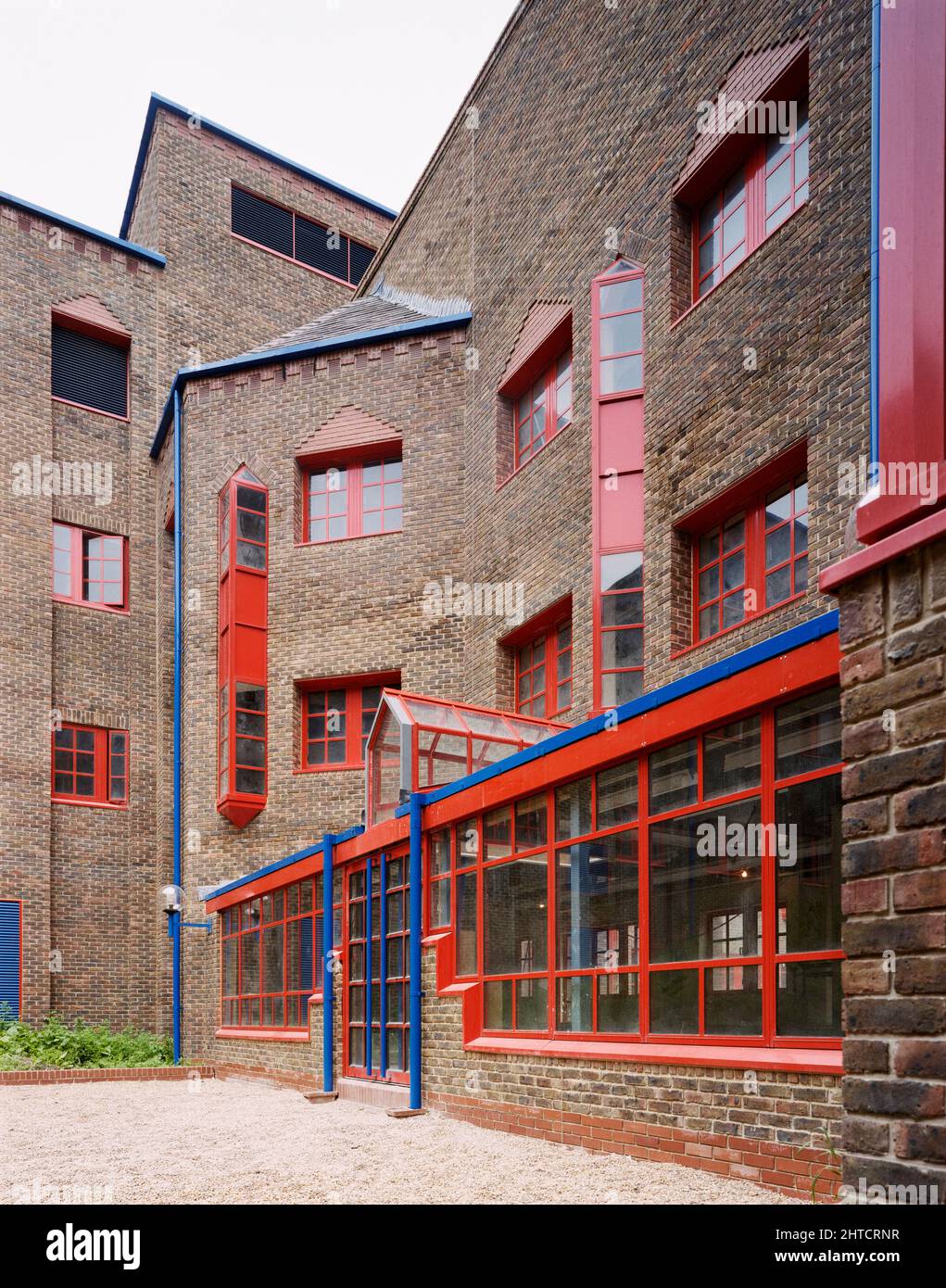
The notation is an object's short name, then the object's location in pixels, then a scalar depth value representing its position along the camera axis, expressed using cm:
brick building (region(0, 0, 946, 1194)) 764
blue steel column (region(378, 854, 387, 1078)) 1404
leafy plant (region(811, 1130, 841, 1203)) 689
